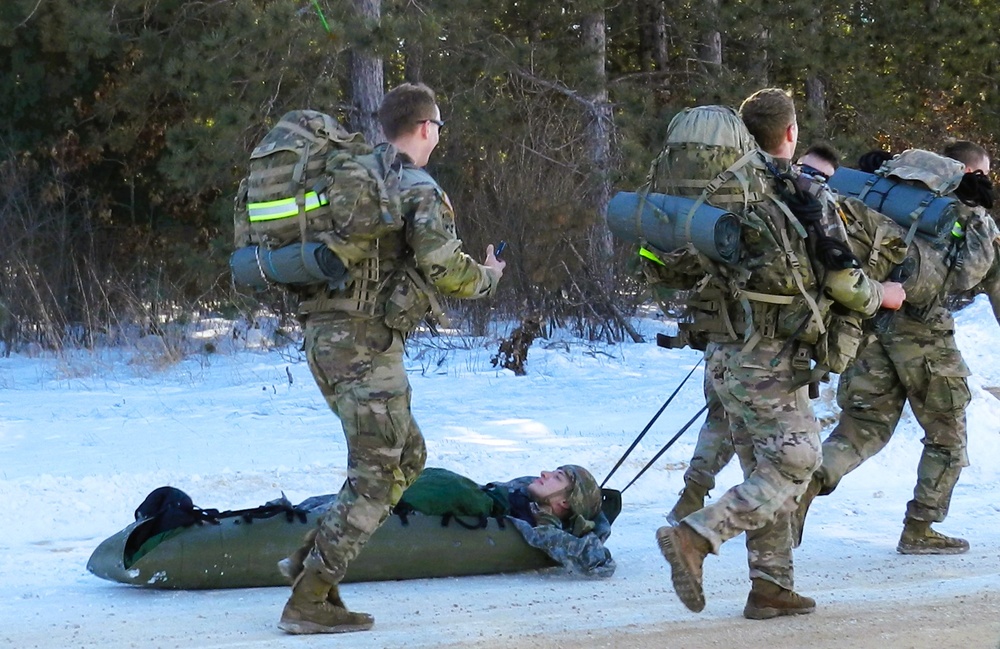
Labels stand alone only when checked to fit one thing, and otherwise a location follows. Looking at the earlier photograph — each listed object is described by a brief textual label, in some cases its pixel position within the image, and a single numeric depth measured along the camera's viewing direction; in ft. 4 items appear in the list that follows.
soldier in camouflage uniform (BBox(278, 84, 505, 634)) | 30.63
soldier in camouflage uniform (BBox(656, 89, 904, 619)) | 30.27
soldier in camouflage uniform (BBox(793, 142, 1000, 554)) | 41.16
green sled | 36.40
